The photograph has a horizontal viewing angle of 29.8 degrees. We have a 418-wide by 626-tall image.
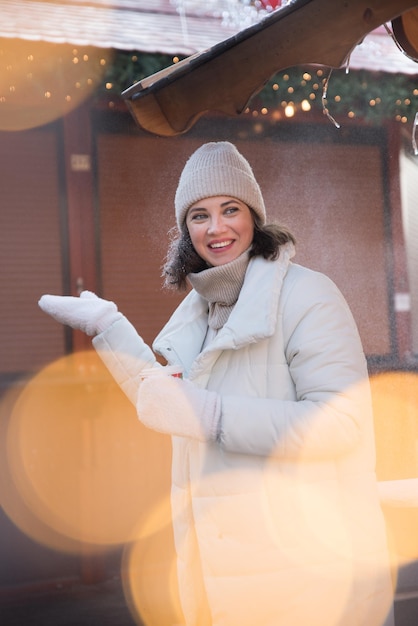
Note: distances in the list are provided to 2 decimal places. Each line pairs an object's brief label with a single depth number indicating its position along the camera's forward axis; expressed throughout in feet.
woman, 6.62
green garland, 14.82
